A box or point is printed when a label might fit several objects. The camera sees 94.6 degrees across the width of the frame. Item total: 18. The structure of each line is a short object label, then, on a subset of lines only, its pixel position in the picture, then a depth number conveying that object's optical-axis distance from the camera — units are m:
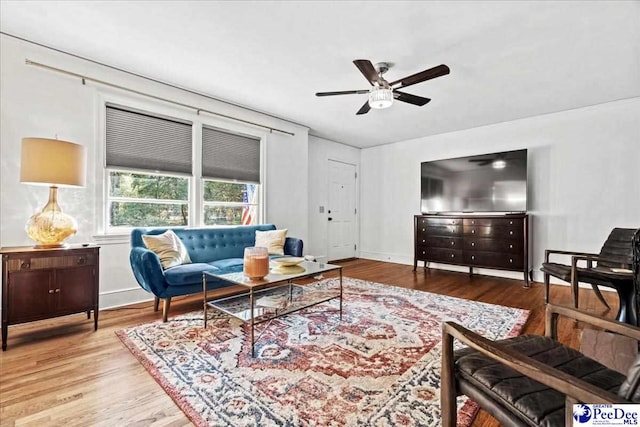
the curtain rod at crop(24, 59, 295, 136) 2.80
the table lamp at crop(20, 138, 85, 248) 2.35
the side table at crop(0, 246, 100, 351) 2.26
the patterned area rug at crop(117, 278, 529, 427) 1.50
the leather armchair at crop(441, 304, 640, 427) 0.79
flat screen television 4.40
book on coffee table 2.55
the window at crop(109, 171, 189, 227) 3.33
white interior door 6.17
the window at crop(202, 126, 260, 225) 4.07
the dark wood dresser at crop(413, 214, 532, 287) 4.26
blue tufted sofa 2.69
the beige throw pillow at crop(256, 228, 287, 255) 3.86
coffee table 2.29
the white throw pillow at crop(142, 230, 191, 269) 2.96
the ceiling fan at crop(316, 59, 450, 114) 2.49
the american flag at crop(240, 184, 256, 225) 4.53
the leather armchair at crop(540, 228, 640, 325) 2.48
